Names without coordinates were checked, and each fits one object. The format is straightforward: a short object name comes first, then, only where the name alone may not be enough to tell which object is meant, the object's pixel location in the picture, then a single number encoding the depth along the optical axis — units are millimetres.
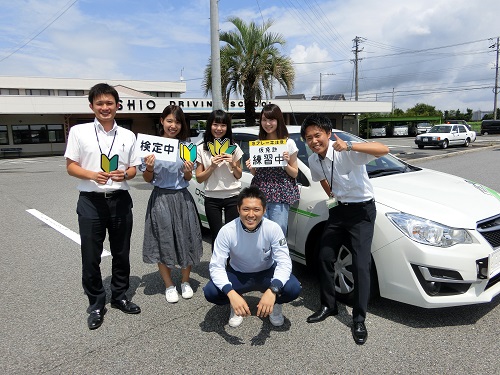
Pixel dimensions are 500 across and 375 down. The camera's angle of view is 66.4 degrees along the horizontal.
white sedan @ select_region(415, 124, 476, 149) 23125
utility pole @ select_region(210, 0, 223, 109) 8577
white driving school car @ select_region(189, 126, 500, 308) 2863
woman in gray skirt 3490
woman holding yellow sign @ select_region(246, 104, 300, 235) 3424
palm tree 12555
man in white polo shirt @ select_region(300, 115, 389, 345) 2895
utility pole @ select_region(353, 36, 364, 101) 43125
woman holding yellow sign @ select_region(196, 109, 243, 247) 3533
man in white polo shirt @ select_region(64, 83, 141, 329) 3014
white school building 25734
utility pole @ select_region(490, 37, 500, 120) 53219
